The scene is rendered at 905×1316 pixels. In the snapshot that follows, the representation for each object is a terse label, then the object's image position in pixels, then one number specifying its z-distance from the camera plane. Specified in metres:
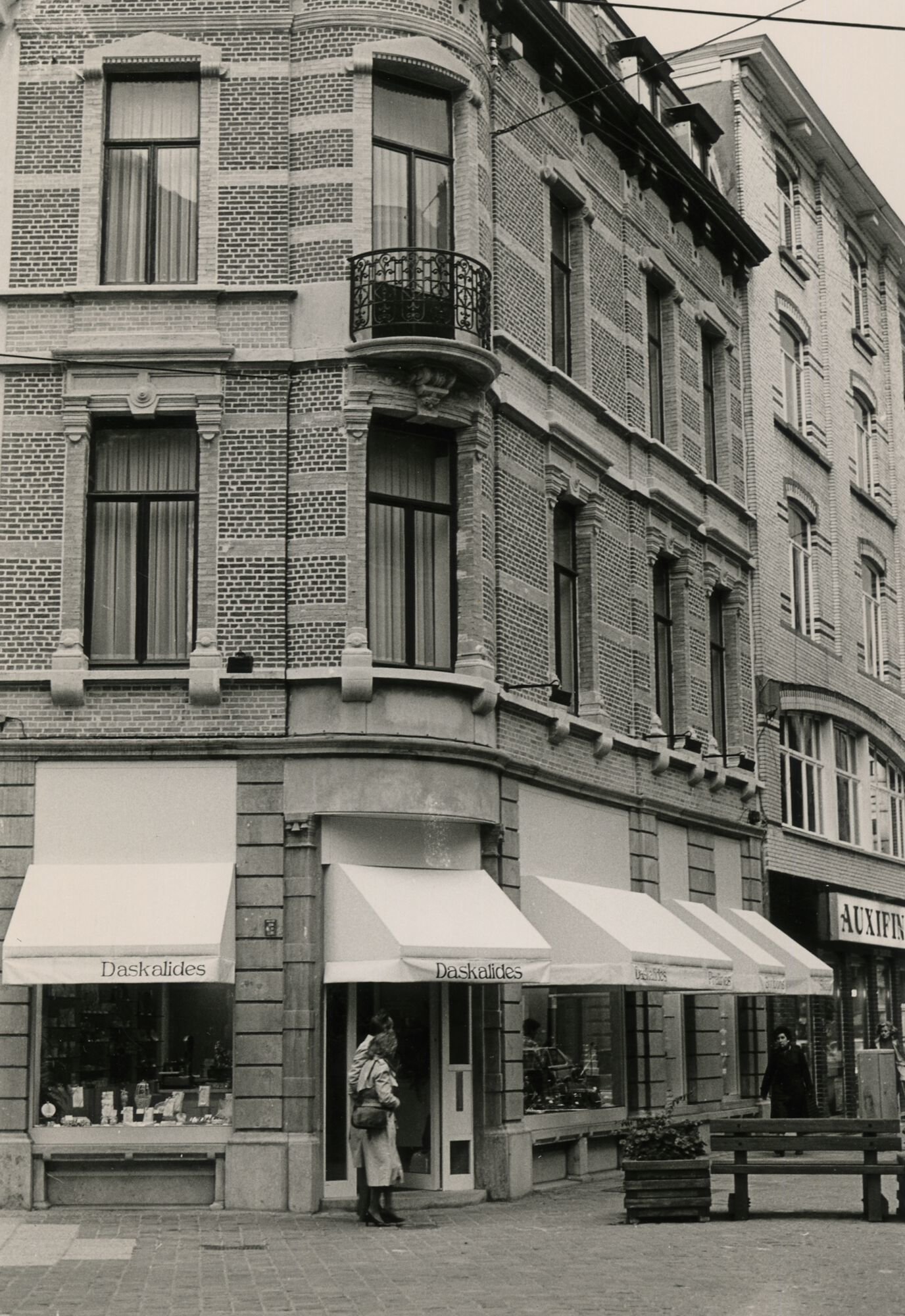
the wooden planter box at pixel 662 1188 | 15.80
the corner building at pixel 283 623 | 17.31
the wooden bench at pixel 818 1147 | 15.94
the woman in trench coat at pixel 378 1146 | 15.95
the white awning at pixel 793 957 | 25.61
